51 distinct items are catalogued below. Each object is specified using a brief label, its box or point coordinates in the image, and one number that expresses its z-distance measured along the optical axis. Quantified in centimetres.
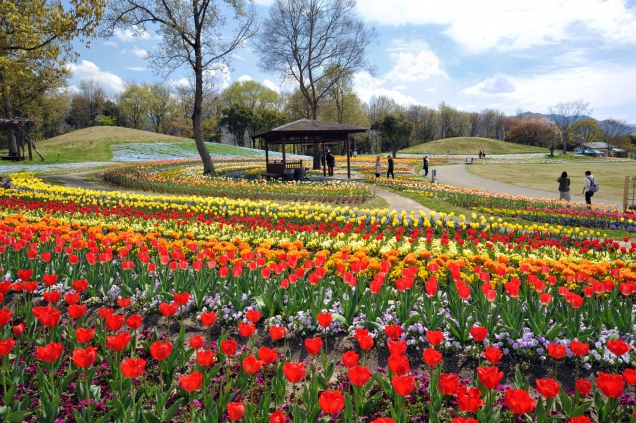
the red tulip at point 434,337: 242
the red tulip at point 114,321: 261
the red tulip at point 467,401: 183
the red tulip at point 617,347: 226
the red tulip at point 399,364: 209
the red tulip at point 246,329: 255
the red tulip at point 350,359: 218
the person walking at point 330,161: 2559
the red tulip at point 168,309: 284
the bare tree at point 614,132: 9218
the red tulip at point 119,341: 241
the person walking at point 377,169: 2597
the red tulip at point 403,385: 193
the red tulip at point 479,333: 253
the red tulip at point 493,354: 223
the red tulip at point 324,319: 271
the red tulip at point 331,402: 180
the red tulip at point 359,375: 203
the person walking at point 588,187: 1519
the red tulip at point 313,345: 226
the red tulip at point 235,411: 183
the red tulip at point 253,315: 278
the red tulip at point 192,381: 201
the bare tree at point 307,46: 3316
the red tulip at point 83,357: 222
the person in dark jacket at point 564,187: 1645
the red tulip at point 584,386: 193
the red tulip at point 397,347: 229
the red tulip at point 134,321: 269
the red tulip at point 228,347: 239
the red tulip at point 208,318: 269
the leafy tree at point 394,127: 6312
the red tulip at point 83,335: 253
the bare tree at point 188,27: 2277
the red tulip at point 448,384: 202
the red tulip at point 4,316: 275
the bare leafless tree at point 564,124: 7462
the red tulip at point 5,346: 238
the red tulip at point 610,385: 185
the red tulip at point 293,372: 203
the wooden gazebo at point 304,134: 2300
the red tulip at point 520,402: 176
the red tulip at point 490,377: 197
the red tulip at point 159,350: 234
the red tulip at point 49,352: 226
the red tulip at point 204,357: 229
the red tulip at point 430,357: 223
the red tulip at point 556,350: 230
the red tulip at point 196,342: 245
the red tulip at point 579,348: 234
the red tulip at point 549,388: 186
